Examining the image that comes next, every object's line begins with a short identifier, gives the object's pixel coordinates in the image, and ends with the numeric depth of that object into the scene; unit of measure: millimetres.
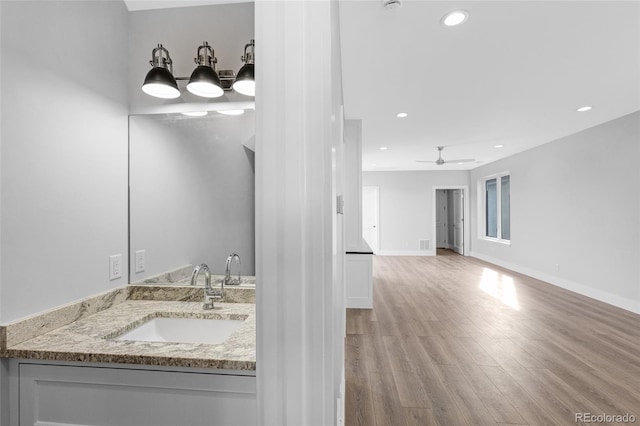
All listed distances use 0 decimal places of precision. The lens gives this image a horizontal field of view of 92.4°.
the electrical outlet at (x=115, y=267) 1517
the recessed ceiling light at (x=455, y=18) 1781
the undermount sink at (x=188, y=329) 1380
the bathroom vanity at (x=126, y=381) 963
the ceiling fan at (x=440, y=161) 5637
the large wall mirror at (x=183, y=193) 1613
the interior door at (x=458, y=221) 8719
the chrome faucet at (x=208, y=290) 1468
